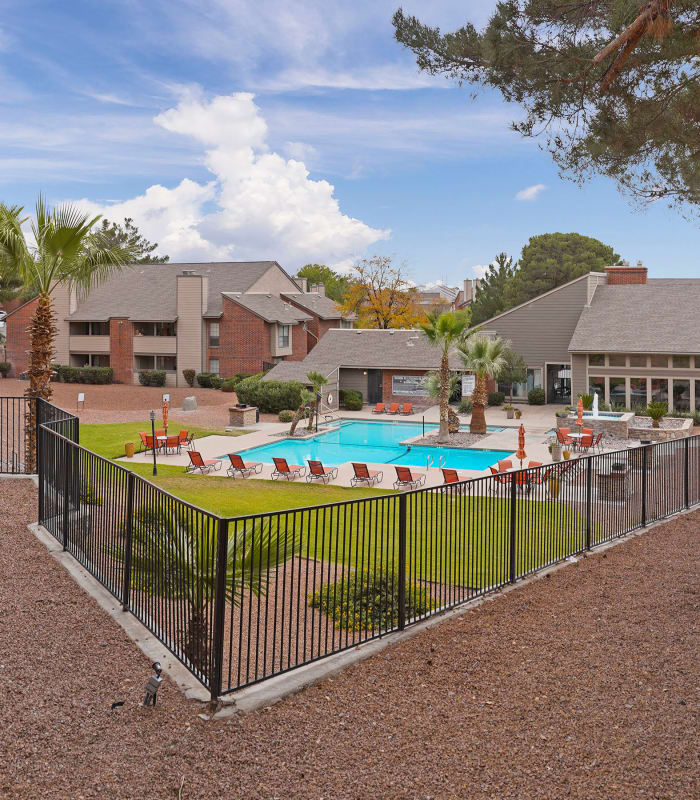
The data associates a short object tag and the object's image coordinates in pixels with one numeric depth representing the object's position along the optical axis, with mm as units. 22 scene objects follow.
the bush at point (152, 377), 50369
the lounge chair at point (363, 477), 21656
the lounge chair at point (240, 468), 22891
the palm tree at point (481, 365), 31328
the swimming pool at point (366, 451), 27109
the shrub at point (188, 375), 50562
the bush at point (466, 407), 38906
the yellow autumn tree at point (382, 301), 59500
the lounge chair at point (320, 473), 21797
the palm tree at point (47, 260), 15422
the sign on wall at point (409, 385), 41812
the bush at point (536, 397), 41719
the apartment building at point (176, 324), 50125
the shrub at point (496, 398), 41406
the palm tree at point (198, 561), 6465
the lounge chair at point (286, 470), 22391
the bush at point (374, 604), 7789
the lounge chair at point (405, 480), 20750
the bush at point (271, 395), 37250
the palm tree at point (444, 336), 28672
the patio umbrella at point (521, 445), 21594
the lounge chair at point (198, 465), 23672
